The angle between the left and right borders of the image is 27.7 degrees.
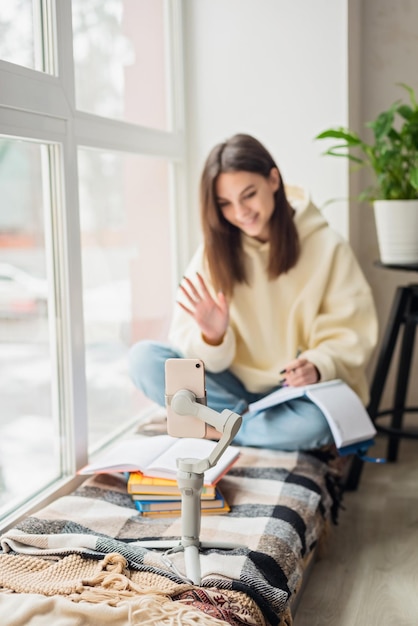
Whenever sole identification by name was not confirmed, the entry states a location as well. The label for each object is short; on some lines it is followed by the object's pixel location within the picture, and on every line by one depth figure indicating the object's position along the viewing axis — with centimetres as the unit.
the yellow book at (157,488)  181
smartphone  151
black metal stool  247
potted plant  236
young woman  227
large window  180
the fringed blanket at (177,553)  138
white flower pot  243
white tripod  146
